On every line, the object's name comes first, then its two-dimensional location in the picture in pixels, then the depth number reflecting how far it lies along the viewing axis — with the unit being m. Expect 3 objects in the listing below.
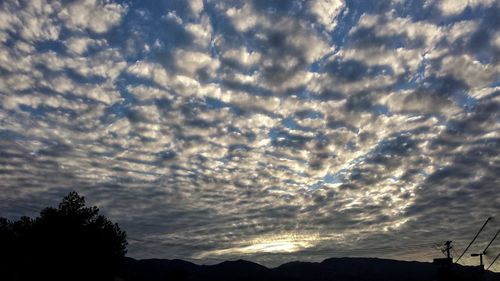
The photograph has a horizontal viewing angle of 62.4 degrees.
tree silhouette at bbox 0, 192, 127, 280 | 62.19
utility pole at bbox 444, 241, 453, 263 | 80.25
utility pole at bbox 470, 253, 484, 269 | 69.82
